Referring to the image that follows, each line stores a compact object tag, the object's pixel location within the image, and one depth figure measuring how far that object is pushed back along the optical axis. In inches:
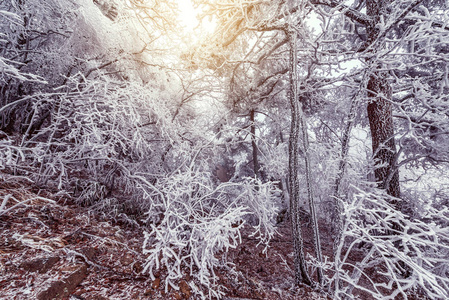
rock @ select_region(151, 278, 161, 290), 108.8
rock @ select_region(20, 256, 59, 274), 95.4
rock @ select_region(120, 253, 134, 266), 123.2
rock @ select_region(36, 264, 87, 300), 86.4
